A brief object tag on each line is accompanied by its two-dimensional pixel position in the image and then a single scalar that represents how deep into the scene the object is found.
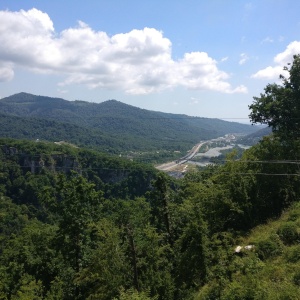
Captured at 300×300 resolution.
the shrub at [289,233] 15.21
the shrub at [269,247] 14.44
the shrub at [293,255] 12.75
